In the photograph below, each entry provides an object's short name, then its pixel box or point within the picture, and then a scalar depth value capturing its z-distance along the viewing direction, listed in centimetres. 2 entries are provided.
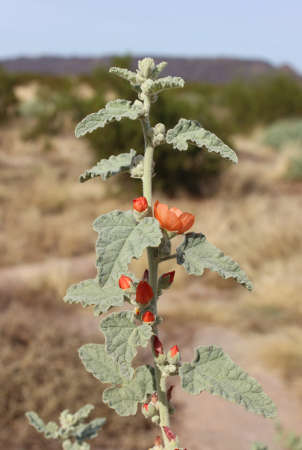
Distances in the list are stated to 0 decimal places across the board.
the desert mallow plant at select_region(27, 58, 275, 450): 34
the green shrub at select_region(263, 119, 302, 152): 1068
